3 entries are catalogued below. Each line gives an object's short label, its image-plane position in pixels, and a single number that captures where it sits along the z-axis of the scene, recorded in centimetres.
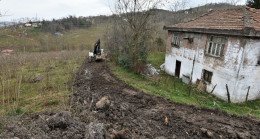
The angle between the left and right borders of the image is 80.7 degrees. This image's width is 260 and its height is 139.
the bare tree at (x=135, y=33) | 1310
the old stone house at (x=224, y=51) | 831
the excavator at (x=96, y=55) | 1841
